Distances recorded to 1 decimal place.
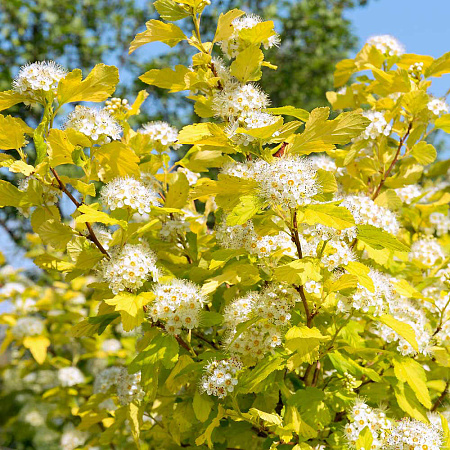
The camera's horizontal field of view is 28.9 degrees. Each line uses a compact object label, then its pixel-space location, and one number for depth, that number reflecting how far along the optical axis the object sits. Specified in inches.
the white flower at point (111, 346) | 45.8
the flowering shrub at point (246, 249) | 23.3
